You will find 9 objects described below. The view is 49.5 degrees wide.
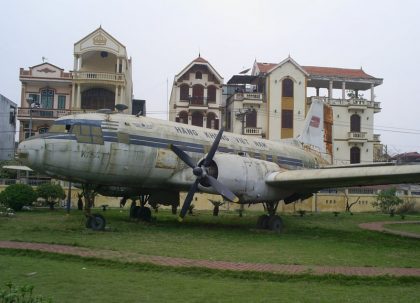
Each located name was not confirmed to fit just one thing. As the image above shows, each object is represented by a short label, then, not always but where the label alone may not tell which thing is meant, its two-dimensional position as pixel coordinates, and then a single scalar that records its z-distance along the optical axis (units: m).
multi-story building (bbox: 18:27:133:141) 45.91
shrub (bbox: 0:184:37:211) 27.20
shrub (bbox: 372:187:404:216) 39.25
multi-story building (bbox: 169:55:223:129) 51.38
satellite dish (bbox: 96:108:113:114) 18.89
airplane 17.00
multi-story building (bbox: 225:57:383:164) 51.94
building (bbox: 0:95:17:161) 55.78
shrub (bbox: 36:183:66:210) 30.52
